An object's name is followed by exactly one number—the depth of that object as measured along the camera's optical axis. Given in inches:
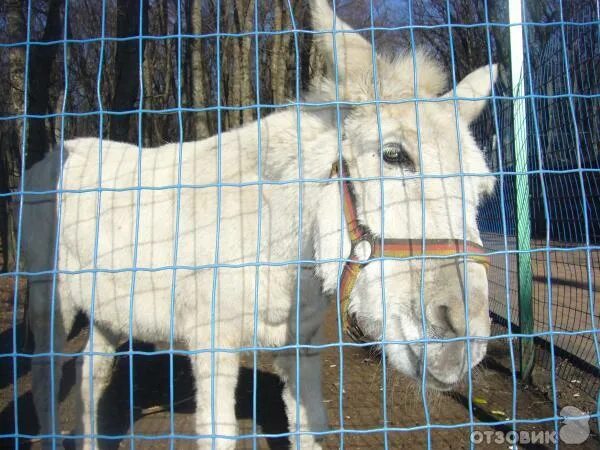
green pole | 152.2
